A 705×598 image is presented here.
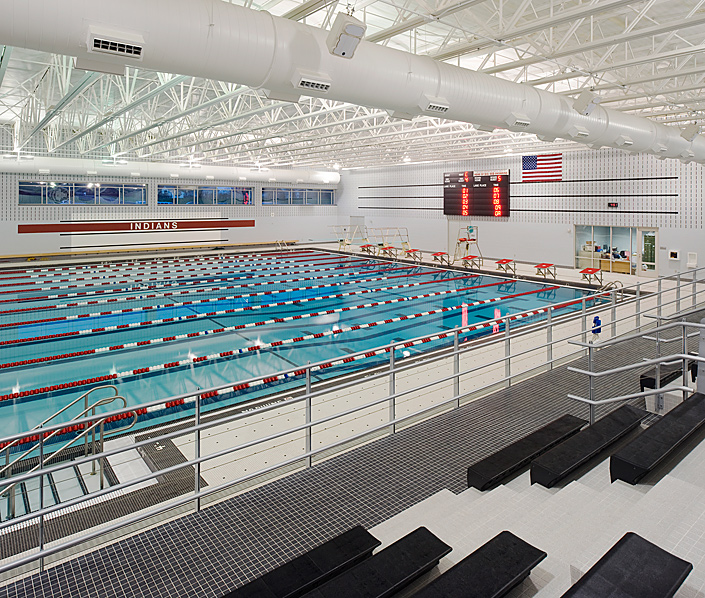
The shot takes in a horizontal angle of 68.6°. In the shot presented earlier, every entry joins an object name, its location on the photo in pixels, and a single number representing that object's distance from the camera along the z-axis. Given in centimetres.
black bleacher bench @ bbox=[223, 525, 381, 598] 244
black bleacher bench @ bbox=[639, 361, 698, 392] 544
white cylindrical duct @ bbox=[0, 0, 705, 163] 393
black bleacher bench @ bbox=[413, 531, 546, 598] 230
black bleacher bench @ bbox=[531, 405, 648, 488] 358
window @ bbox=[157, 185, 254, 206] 2703
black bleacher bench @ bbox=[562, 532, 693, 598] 208
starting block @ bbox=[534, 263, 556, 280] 1814
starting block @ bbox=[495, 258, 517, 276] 1912
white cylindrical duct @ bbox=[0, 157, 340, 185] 2069
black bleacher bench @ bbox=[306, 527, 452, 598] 239
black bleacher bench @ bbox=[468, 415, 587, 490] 363
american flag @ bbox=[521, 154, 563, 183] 2052
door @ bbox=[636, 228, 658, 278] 1762
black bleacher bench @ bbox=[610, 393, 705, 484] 337
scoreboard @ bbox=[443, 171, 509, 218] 2269
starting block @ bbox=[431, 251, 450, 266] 2244
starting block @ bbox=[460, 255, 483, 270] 2071
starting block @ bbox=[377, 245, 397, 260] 2442
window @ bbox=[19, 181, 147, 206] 2289
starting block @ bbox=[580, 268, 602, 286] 1619
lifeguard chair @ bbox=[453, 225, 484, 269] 2262
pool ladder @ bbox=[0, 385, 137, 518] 401
